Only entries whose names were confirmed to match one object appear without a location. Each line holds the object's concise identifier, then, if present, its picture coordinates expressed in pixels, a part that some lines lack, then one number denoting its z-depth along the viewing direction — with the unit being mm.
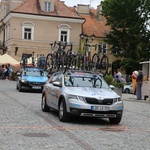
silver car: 12586
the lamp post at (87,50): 21825
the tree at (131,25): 52625
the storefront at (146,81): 25797
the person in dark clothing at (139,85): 25328
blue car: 27000
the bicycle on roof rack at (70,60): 20484
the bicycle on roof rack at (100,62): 18873
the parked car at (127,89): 44109
